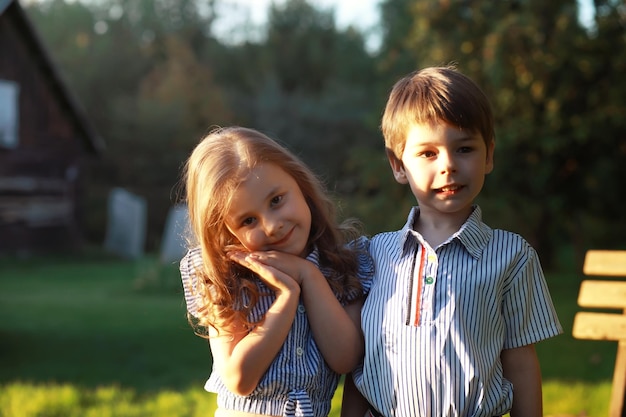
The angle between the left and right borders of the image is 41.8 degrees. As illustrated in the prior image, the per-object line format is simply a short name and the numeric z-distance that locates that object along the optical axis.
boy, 2.08
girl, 2.19
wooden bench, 3.07
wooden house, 17.59
